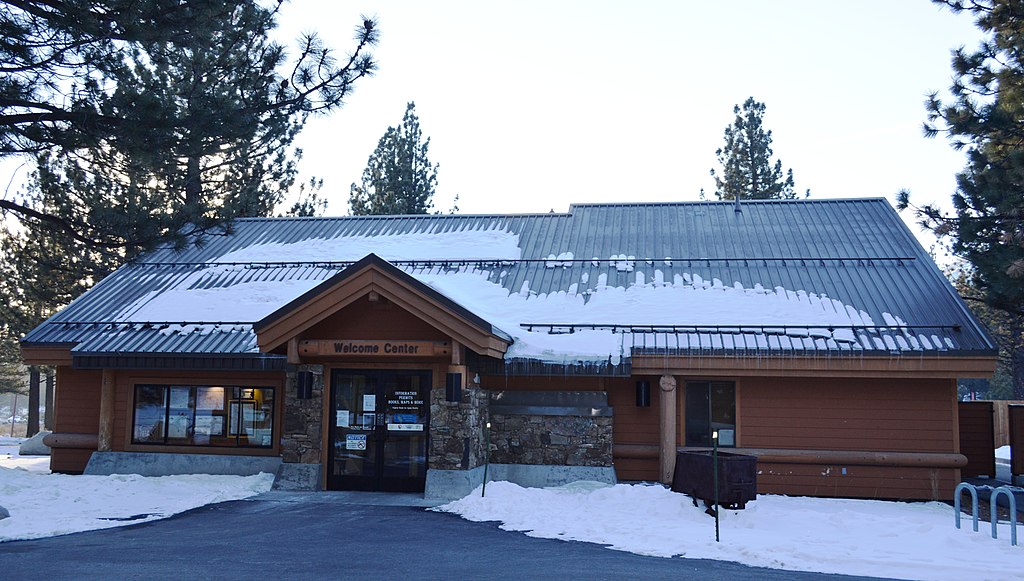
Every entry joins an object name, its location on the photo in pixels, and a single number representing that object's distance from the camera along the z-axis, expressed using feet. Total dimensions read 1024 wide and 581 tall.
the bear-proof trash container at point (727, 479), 41.09
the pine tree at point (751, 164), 137.69
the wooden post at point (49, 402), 131.82
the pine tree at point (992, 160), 56.03
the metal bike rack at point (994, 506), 34.88
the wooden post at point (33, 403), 121.11
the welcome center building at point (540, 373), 50.21
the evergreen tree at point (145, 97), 36.47
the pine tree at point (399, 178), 133.80
